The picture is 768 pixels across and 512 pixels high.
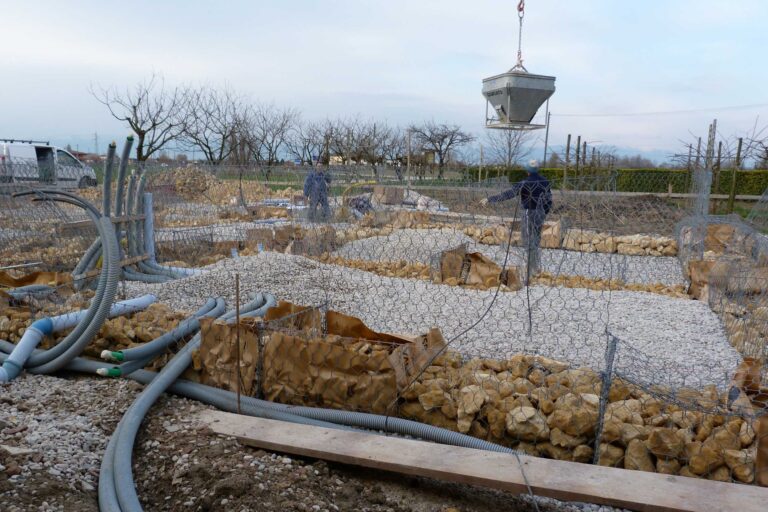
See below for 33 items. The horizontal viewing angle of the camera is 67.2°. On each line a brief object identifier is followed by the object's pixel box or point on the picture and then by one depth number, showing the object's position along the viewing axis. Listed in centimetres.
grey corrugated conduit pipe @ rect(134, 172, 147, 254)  671
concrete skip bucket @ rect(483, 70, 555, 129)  891
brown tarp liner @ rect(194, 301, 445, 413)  337
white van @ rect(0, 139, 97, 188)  1795
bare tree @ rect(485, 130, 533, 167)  2485
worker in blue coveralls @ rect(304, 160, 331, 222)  1042
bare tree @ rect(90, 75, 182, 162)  2423
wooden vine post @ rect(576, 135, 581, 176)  1798
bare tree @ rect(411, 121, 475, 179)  3288
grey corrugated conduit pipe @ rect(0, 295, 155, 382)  355
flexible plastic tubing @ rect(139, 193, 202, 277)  670
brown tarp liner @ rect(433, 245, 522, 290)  697
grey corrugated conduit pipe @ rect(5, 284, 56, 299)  496
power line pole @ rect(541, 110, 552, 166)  2094
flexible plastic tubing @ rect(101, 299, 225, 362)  349
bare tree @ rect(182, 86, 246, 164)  2519
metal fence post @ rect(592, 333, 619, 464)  304
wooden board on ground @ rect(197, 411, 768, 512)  252
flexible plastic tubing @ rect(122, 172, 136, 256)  643
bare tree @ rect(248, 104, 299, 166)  2738
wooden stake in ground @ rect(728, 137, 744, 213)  1455
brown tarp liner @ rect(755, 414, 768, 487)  276
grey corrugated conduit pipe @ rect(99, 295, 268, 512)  243
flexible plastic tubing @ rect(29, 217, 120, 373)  341
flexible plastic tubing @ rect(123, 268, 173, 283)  629
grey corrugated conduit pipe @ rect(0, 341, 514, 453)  304
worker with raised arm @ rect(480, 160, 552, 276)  787
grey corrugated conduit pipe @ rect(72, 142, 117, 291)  500
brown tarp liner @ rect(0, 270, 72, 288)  562
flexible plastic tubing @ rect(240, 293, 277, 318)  452
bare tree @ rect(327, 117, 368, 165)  2962
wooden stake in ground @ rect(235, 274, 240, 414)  321
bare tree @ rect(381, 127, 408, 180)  3228
